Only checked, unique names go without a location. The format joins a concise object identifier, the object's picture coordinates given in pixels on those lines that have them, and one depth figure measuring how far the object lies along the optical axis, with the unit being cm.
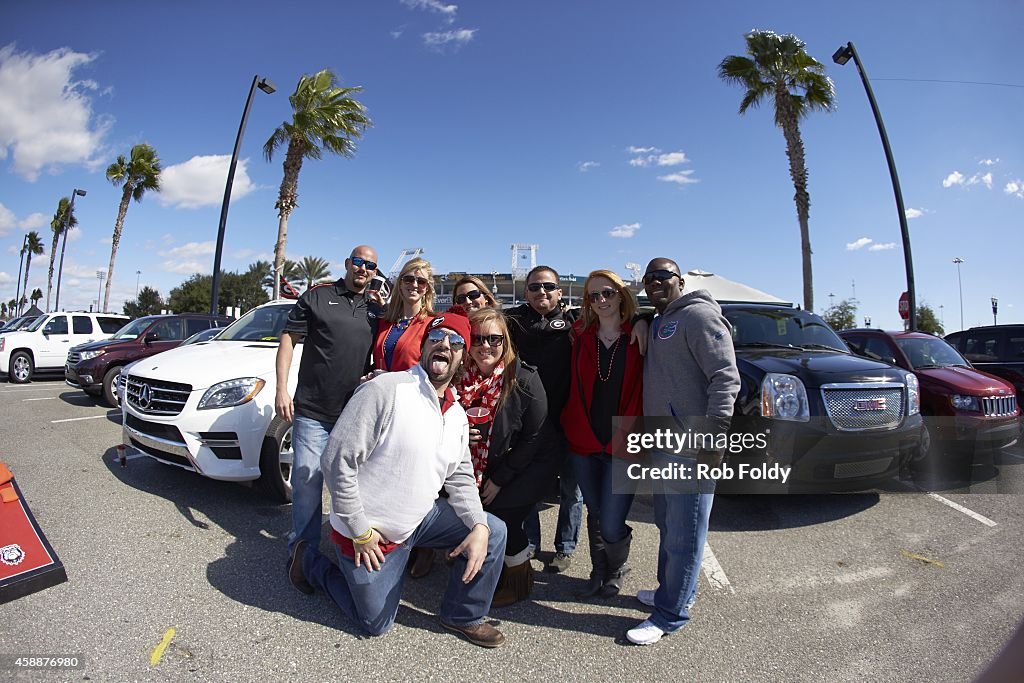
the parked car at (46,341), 1280
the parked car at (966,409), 567
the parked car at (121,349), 926
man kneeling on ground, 241
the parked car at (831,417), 398
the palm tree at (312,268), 5991
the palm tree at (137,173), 2722
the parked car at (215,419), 404
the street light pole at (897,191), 1246
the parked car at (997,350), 781
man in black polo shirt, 334
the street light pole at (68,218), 3007
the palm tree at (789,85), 1559
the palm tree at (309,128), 1598
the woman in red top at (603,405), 295
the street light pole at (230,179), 1407
